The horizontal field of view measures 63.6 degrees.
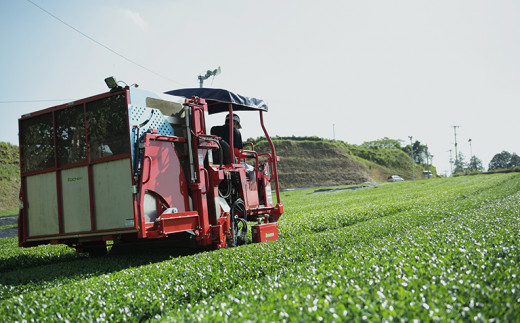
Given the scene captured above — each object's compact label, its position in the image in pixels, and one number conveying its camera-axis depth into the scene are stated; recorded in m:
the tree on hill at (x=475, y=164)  138.73
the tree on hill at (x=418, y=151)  132.00
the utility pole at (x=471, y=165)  136.95
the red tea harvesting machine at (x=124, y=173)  7.38
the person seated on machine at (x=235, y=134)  10.09
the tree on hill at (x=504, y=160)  124.26
